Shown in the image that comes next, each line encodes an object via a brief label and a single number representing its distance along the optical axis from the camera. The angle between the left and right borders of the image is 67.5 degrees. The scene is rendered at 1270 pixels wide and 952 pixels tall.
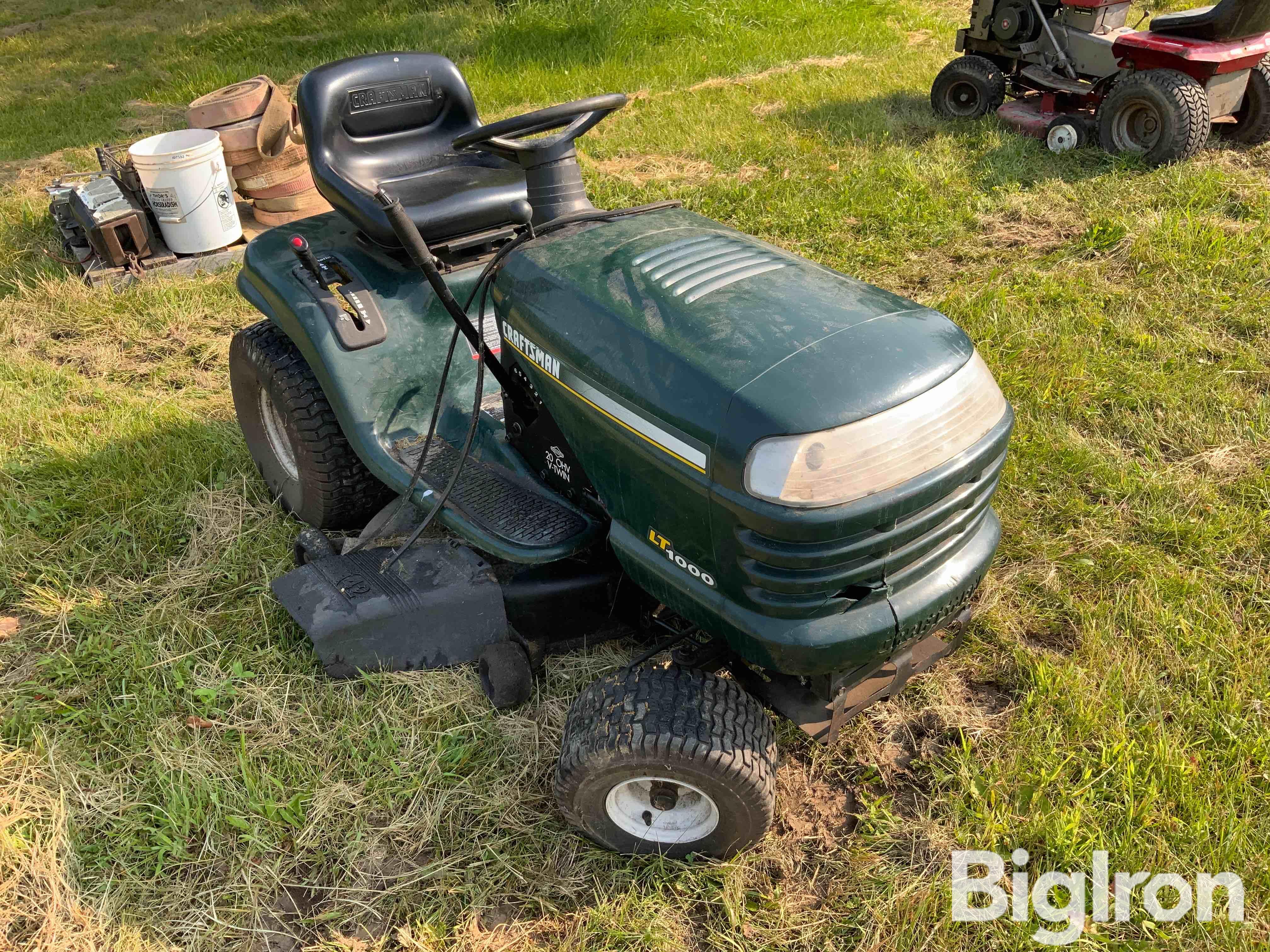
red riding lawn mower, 5.06
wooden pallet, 4.67
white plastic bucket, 4.66
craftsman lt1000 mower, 1.70
